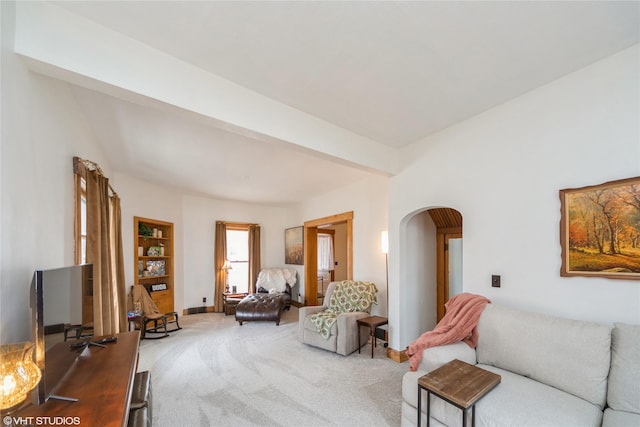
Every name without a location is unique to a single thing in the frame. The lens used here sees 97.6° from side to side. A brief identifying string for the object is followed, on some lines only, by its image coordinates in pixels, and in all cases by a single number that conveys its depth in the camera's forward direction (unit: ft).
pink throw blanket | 7.50
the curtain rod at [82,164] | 8.24
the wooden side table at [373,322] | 11.85
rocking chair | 14.61
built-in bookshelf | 16.90
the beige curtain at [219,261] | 20.61
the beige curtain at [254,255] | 22.11
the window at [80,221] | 8.33
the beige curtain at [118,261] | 12.16
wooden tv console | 3.97
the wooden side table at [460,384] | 5.28
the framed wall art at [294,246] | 21.97
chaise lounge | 16.81
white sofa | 5.18
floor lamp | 13.60
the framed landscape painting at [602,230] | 6.00
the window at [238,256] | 22.63
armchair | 12.17
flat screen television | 4.02
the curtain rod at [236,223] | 21.63
